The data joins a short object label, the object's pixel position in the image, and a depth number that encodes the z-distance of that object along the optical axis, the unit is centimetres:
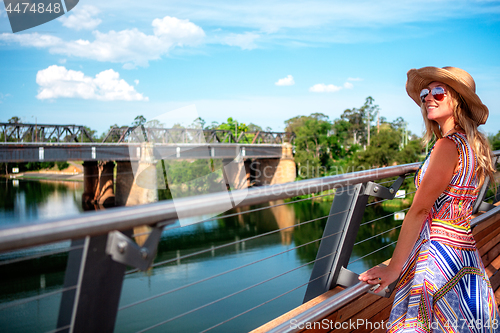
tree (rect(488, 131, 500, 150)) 2683
